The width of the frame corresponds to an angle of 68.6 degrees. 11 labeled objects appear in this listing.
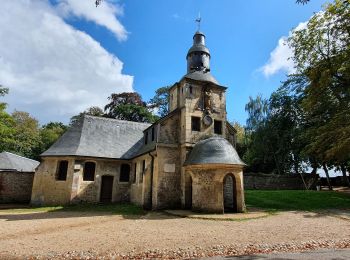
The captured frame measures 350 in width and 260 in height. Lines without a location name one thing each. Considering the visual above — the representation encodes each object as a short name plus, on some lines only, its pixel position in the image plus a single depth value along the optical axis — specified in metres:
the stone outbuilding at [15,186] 22.34
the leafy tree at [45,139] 42.70
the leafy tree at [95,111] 46.11
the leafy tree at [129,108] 41.16
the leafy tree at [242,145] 42.33
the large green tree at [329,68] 15.17
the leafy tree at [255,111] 36.06
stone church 15.48
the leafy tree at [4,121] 22.52
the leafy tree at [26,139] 40.31
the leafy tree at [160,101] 46.19
